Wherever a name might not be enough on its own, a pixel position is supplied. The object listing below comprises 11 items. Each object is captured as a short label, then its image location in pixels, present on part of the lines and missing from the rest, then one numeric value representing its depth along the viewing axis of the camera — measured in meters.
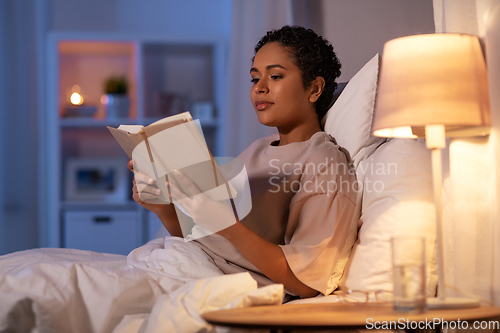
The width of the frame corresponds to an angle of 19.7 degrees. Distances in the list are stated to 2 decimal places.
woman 4.09
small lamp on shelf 5.80
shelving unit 5.69
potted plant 5.79
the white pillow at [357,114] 4.39
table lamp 3.10
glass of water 2.84
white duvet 3.17
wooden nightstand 2.66
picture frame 5.81
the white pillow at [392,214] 3.82
